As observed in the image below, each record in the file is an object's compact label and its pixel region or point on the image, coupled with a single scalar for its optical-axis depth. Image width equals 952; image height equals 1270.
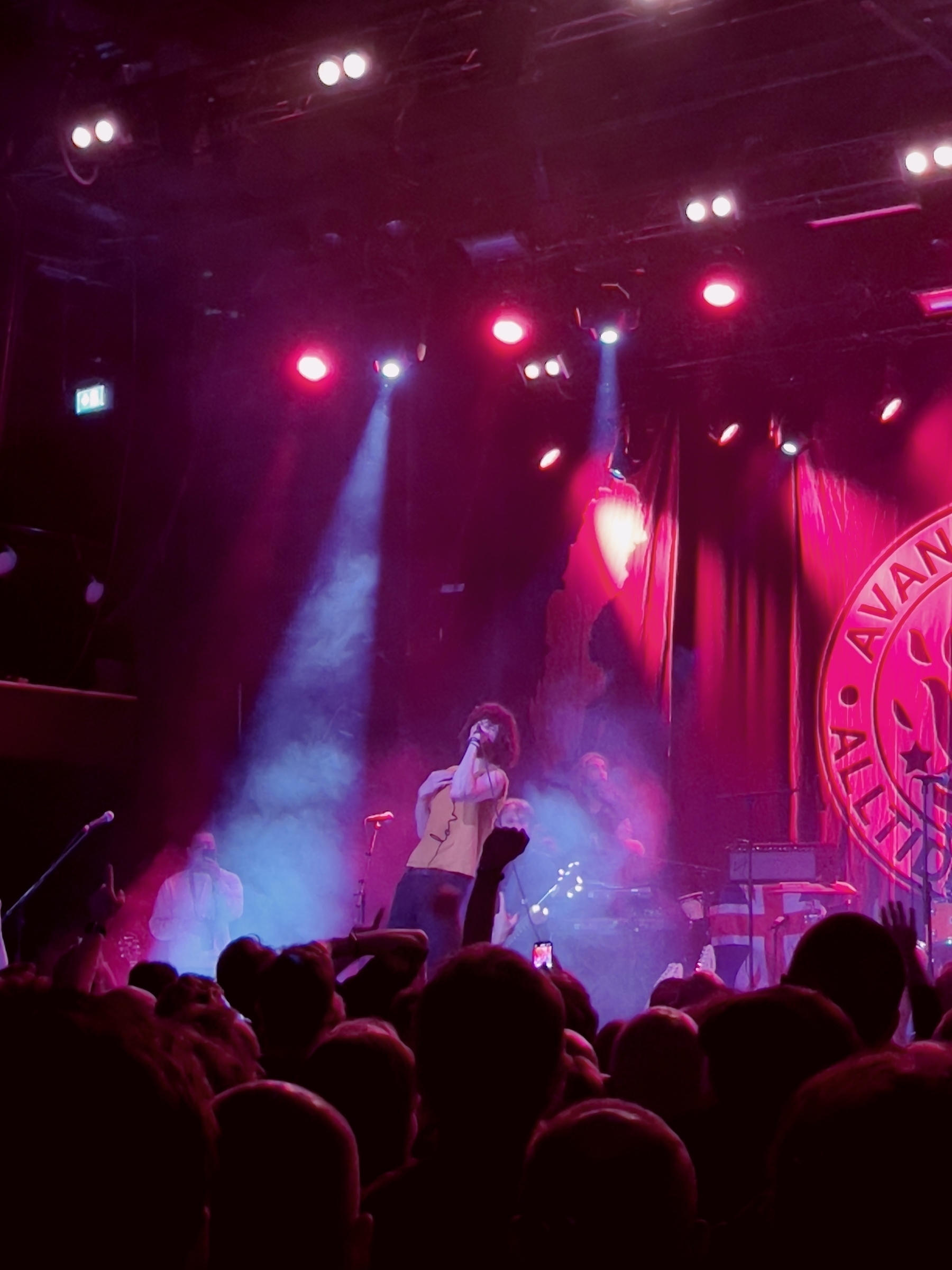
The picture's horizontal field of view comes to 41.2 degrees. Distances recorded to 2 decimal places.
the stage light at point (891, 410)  9.88
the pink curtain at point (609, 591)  10.54
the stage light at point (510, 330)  9.47
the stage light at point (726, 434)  10.44
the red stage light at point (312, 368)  9.98
